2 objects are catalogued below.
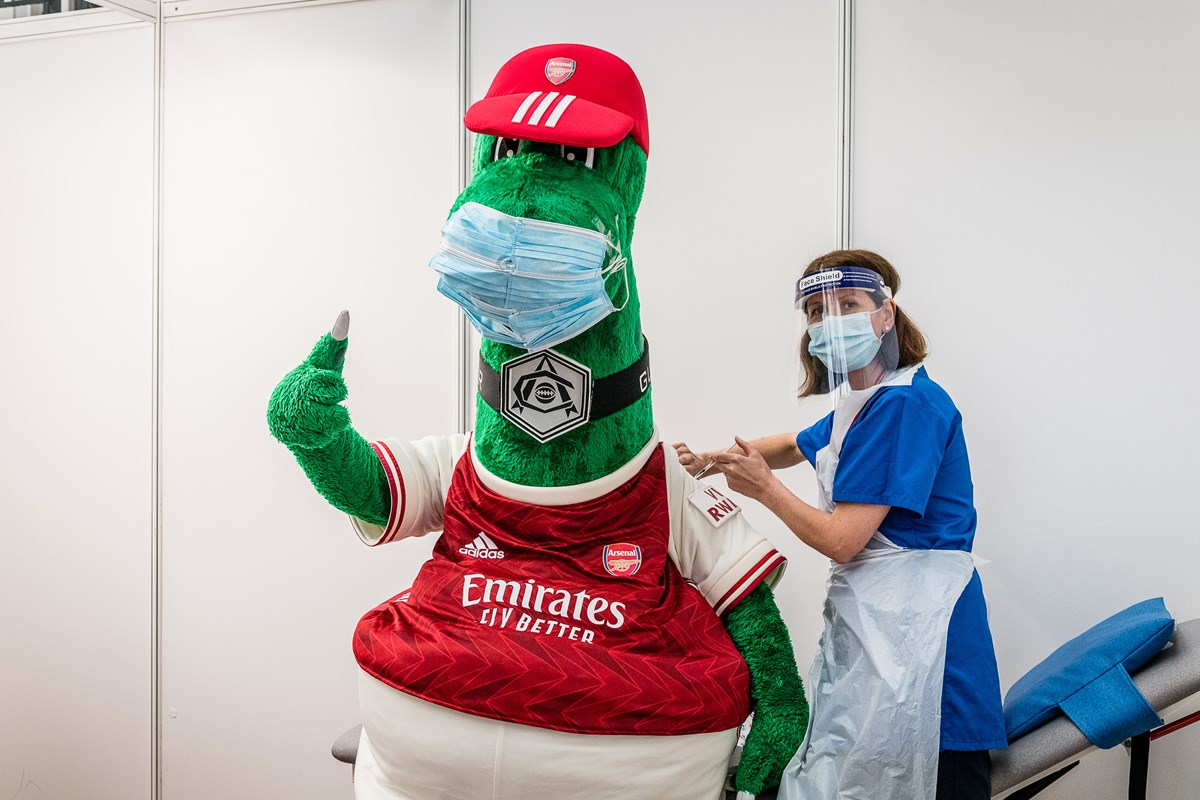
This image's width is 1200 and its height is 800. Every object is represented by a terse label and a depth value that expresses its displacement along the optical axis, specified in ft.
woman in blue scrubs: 4.46
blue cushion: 4.72
